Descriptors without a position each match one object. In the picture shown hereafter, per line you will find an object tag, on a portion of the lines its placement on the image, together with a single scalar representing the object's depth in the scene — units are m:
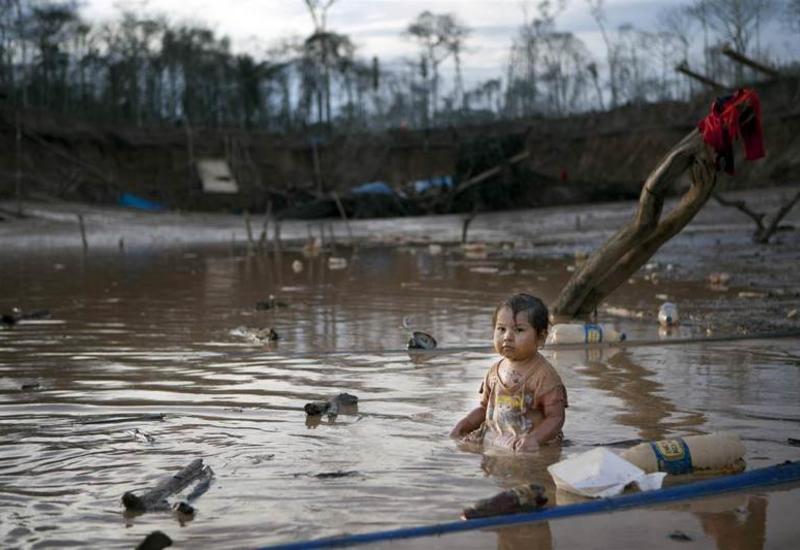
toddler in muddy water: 5.04
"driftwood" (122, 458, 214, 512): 4.00
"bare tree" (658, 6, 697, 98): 58.03
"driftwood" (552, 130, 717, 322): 8.09
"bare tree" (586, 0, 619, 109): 61.25
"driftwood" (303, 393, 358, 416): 5.75
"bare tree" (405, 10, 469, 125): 69.19
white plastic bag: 4.02
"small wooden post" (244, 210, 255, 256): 23.38
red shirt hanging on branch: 7.45
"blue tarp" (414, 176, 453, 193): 42.76
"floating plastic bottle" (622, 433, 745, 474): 4.36
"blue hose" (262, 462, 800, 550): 3.49
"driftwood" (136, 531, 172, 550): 3.38
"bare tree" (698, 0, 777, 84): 50.94
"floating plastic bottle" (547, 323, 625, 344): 8.36
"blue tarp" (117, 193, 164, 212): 46.78
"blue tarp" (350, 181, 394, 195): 42.95
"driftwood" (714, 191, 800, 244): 16.97
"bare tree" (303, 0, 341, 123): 66.06
